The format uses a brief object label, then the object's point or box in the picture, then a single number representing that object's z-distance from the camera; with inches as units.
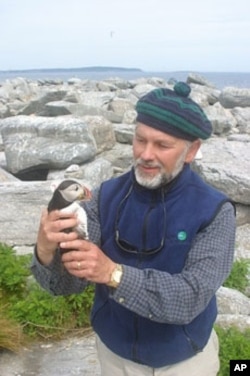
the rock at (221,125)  559.2
